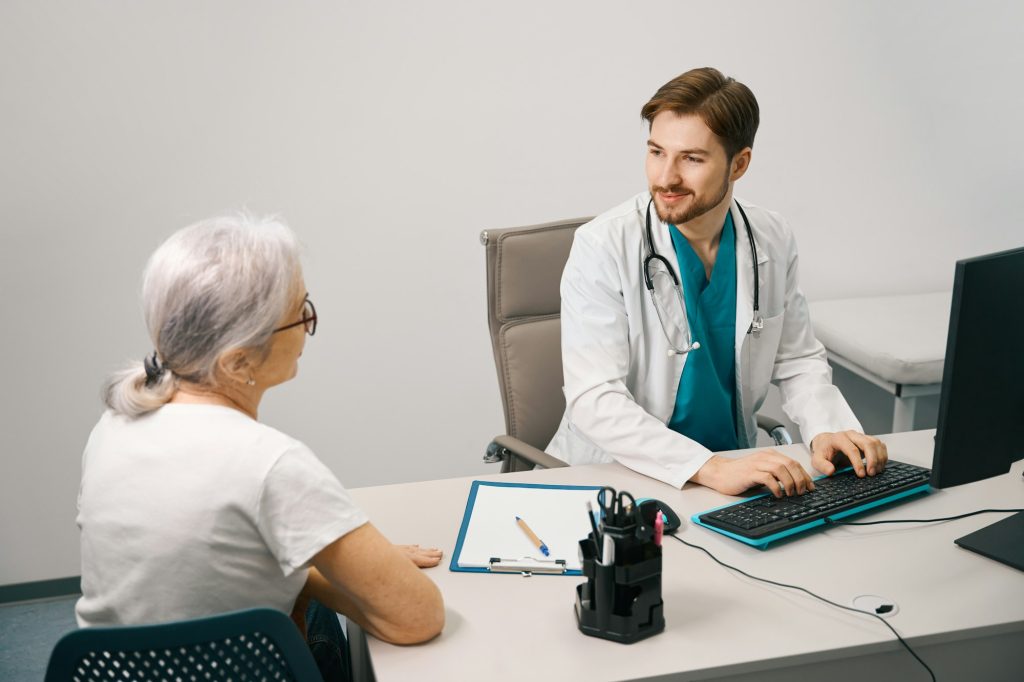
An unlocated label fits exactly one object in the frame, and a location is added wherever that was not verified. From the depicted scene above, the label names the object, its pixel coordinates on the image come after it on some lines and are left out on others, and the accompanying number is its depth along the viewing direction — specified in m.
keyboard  1.41
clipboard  1.35
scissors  1.19
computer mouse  1.44
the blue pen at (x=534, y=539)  1.38
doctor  1.83
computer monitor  1.25
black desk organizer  1.17
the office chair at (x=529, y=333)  2.01
